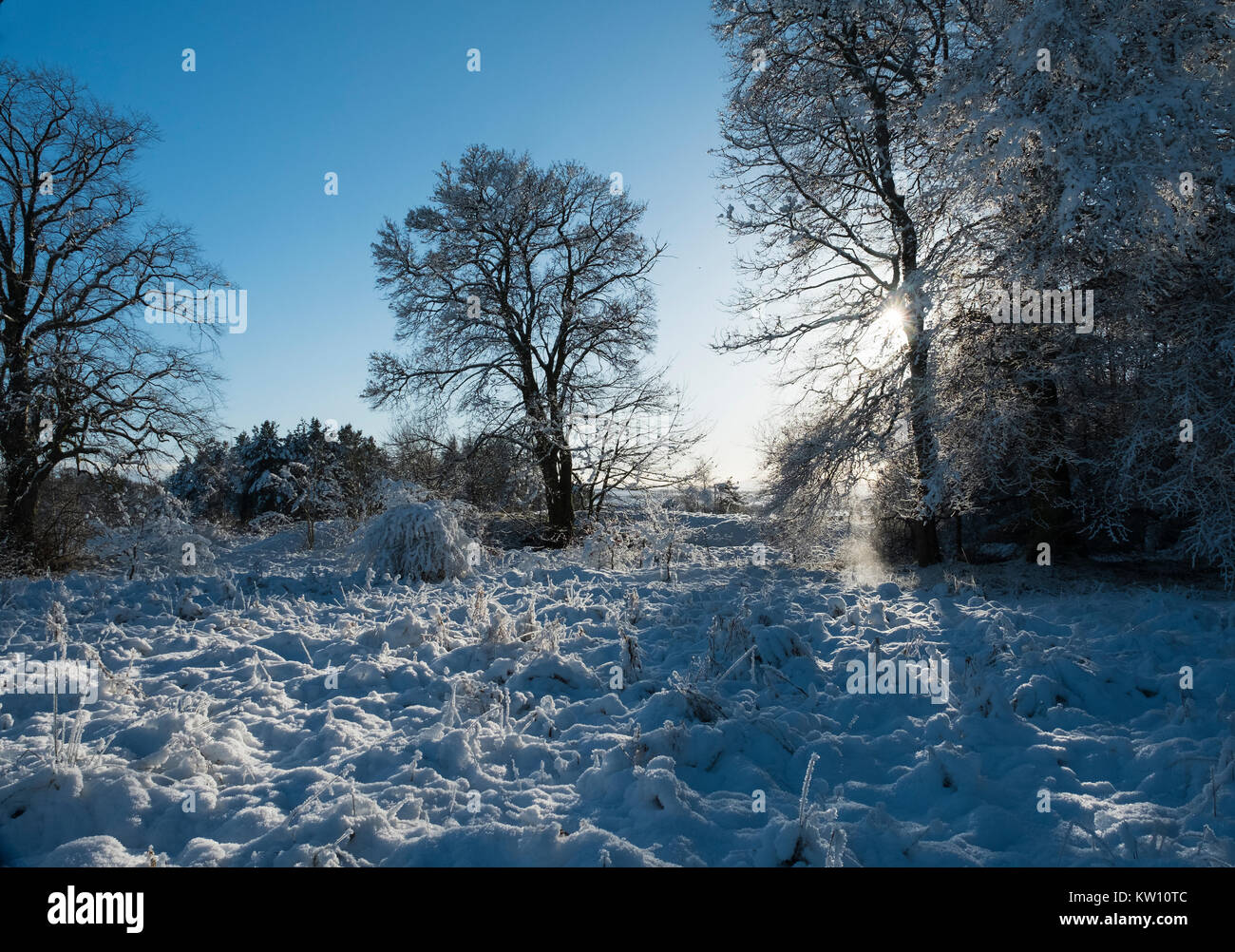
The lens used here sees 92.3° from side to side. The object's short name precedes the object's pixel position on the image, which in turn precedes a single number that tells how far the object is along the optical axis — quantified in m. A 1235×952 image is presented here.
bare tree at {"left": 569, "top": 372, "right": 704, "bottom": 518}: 13.03
